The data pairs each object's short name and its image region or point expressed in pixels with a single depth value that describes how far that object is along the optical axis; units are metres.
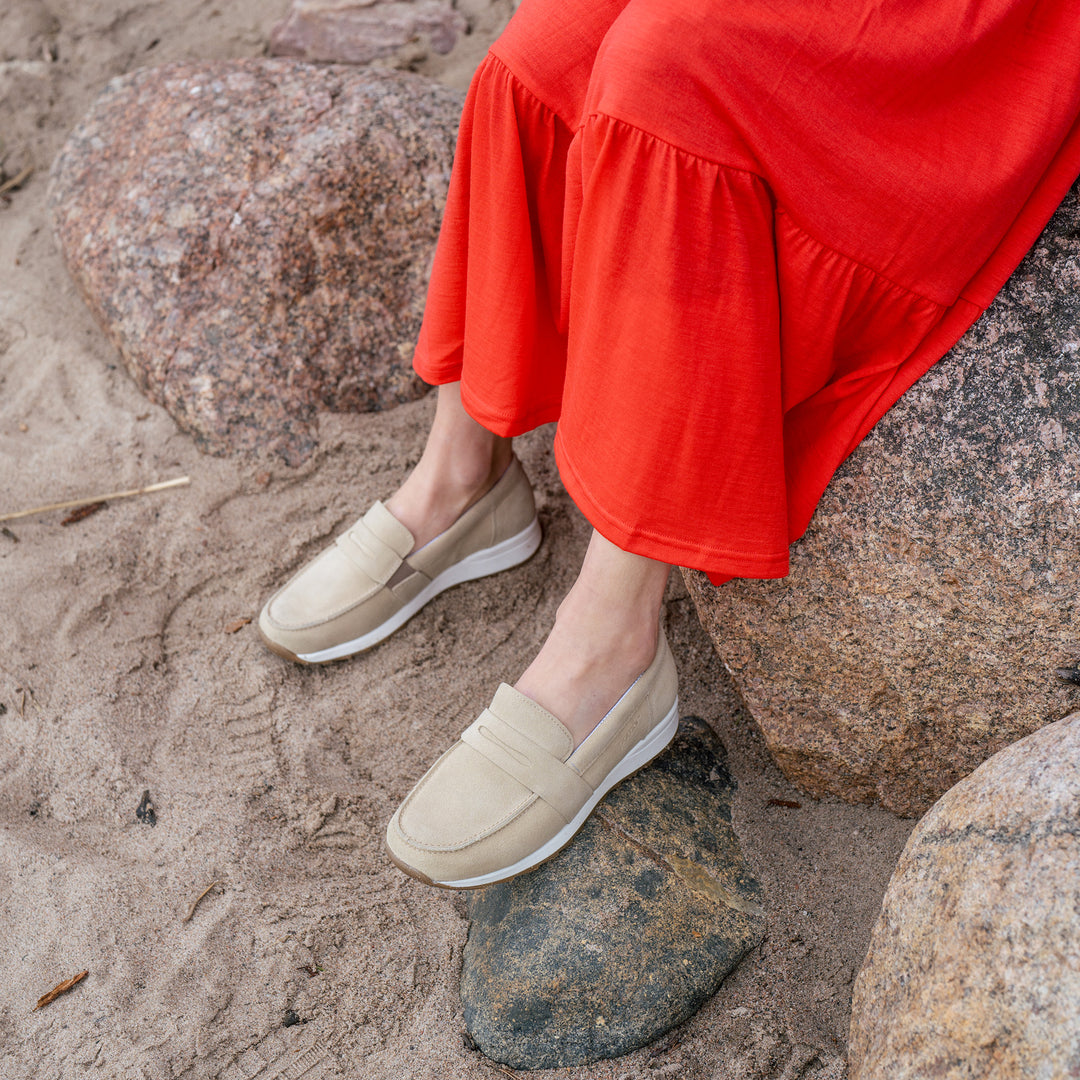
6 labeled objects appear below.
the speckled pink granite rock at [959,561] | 1.22
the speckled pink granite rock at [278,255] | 2.17
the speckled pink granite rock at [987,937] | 0.88
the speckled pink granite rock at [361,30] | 2.86
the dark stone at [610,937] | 1.30
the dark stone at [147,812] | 1.57
